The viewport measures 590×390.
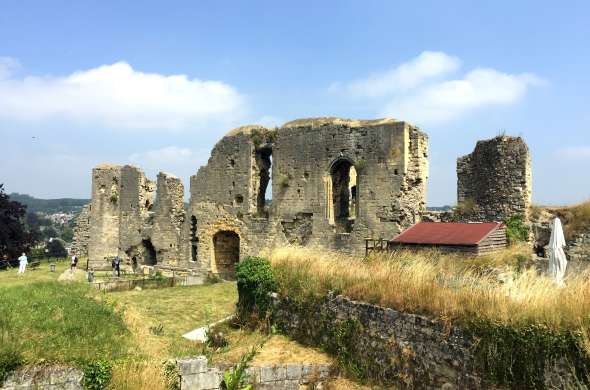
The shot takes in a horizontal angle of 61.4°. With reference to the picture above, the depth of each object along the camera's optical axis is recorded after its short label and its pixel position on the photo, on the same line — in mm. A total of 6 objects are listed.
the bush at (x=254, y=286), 12891
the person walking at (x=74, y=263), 25941
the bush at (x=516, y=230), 16375
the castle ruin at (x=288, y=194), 18203
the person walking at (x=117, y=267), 25012
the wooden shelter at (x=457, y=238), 13742
